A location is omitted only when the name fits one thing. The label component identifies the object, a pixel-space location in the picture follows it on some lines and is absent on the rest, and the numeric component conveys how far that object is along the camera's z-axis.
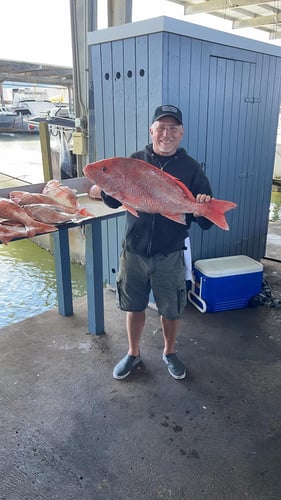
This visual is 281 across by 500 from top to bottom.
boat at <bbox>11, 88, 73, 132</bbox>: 23.58
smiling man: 1.98
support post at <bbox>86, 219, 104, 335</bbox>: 2.60
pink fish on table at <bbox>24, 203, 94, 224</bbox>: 2.08
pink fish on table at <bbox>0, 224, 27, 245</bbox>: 1.82
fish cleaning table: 2.53
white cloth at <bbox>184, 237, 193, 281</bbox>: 2.87
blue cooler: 3.07
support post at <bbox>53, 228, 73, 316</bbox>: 2.88
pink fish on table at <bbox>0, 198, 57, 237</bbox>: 1.96
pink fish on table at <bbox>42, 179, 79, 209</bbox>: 2.34
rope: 3.24
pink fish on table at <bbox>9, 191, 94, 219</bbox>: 2.11
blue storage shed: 2.63
